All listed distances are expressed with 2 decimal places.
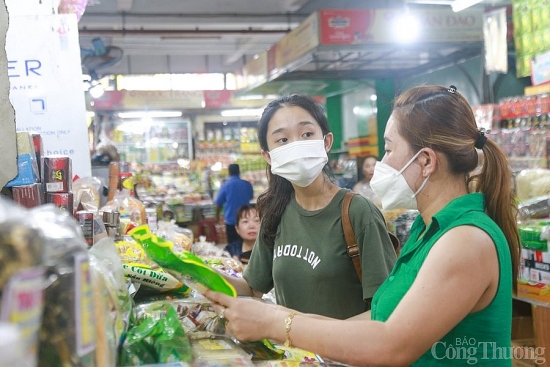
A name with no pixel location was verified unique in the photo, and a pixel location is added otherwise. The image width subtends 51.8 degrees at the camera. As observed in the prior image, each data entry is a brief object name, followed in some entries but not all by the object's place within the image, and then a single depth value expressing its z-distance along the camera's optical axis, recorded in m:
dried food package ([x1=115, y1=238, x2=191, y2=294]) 1.65
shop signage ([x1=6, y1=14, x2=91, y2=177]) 2.50
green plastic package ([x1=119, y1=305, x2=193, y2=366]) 1.08
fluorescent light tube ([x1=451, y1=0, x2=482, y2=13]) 5.80
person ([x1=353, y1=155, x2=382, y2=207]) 8.02
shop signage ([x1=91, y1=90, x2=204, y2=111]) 13.02
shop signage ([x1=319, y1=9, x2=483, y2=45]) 6.99
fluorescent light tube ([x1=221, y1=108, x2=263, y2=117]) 14.27
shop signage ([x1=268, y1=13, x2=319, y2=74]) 7.11
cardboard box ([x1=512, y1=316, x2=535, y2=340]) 4.26
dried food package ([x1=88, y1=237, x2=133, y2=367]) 0.76
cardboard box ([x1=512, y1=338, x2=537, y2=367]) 3.75
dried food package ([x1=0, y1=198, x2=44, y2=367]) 0.58
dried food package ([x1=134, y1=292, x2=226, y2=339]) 1.35
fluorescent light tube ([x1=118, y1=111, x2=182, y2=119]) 13.49
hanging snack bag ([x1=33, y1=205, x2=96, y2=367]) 0.66
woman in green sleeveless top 1.25
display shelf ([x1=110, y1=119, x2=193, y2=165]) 13.72
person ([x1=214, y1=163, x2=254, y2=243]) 8.63
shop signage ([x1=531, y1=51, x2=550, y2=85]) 5.97
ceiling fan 9.61
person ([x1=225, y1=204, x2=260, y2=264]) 4.74
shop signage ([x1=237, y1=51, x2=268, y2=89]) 9.84
